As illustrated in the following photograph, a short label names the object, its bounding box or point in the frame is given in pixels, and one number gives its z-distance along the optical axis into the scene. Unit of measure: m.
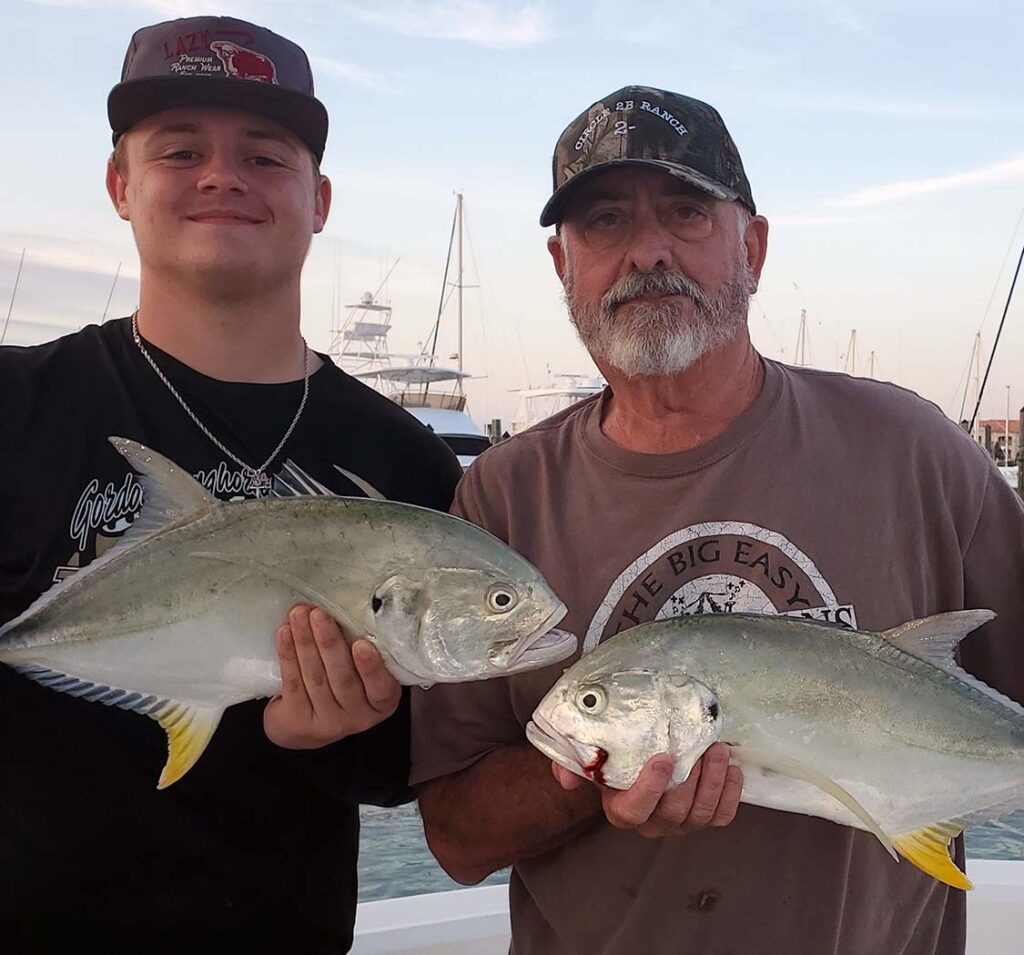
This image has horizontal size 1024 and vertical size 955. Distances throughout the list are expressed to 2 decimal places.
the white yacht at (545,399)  33.28
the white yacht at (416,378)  24.95
